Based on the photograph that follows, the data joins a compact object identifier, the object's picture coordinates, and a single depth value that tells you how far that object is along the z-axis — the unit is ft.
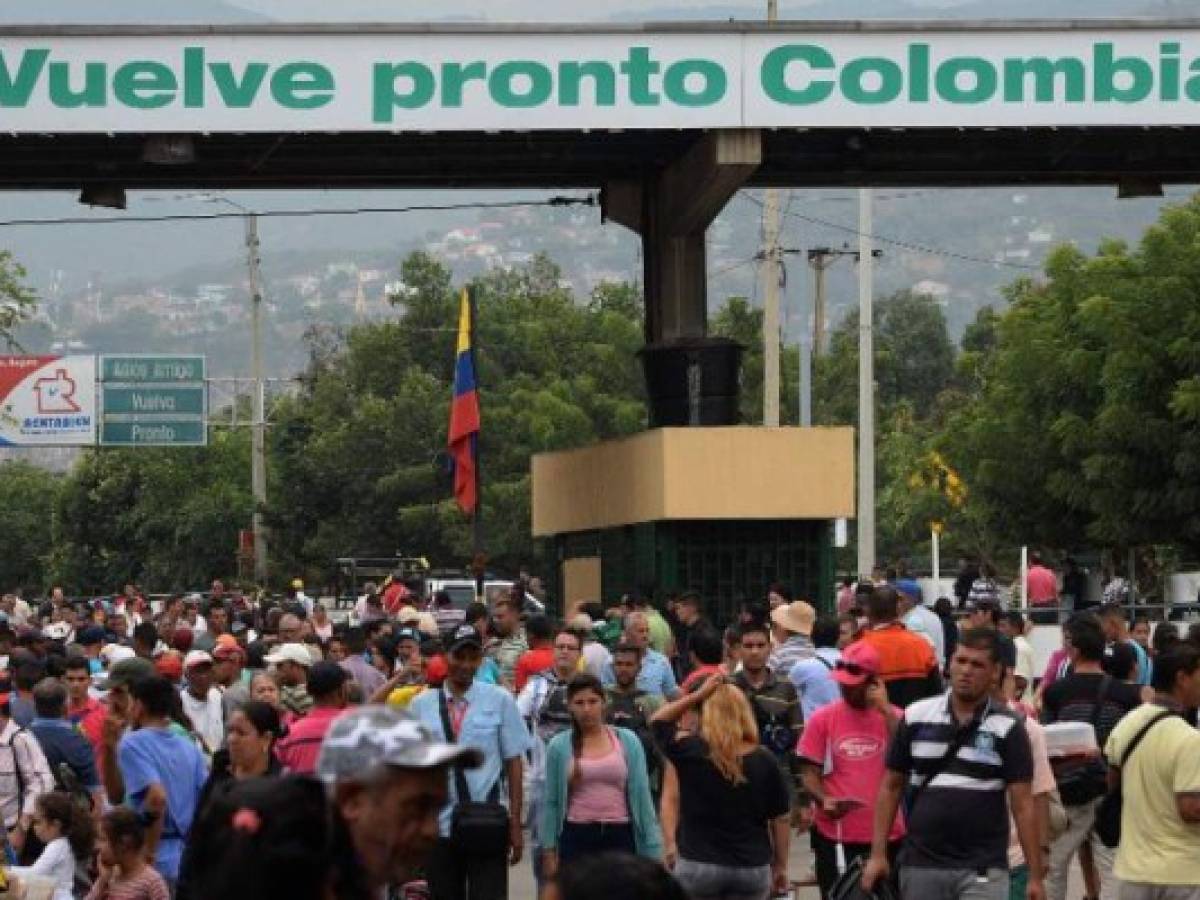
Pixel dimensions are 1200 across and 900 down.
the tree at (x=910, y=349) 375.86
